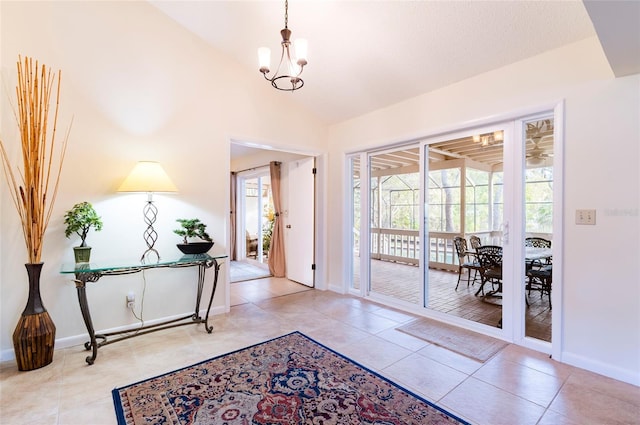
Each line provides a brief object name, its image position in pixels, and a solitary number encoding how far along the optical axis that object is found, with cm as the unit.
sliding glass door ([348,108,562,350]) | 271
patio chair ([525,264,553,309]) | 332
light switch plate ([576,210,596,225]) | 226
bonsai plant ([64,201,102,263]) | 253
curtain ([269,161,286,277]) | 550
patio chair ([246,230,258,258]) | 702
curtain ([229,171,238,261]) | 691
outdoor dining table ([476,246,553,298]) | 299
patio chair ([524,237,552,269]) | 304
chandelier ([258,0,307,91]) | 215
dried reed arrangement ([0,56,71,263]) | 233
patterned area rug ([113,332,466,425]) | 176
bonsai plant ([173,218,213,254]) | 303
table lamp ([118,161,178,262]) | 270
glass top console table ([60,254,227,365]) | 241
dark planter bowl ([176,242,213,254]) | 303
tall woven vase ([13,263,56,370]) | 226
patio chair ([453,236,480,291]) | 413
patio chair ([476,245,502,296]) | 354
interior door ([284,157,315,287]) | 478
